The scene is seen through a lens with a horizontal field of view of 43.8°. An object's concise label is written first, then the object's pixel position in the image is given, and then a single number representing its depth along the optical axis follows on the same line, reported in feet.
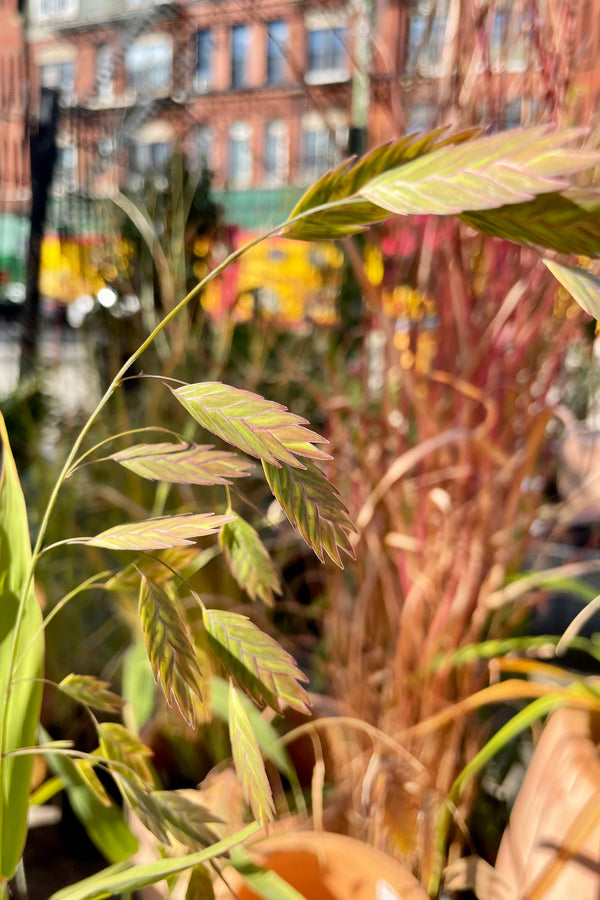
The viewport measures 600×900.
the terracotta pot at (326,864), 1.78
